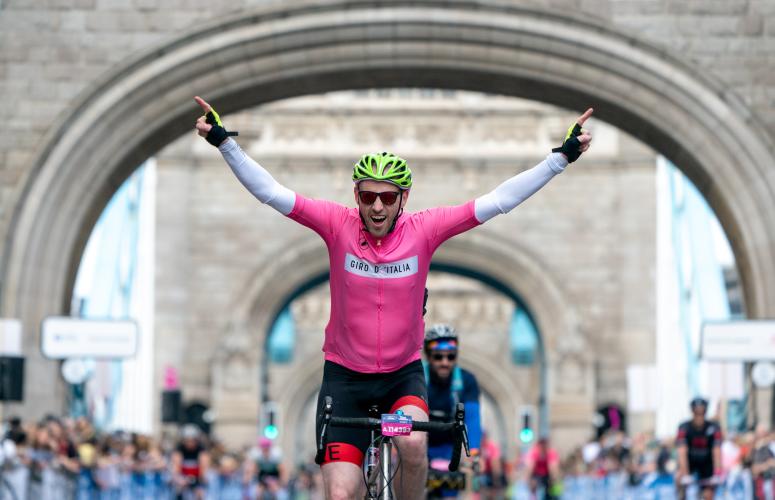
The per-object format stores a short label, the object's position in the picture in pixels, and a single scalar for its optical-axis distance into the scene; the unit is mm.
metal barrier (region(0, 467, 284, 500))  16094
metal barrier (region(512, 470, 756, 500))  17453
